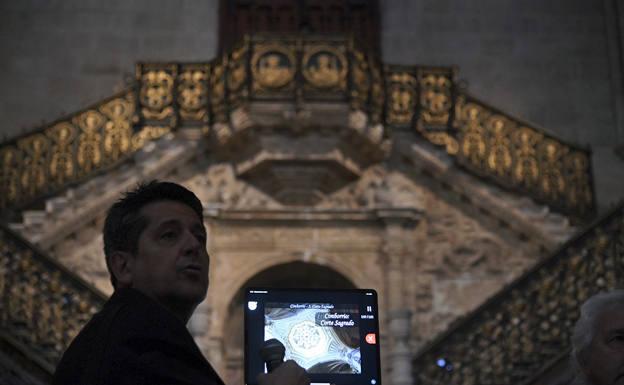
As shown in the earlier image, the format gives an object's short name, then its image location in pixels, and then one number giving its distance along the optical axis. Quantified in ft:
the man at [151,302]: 7.38
